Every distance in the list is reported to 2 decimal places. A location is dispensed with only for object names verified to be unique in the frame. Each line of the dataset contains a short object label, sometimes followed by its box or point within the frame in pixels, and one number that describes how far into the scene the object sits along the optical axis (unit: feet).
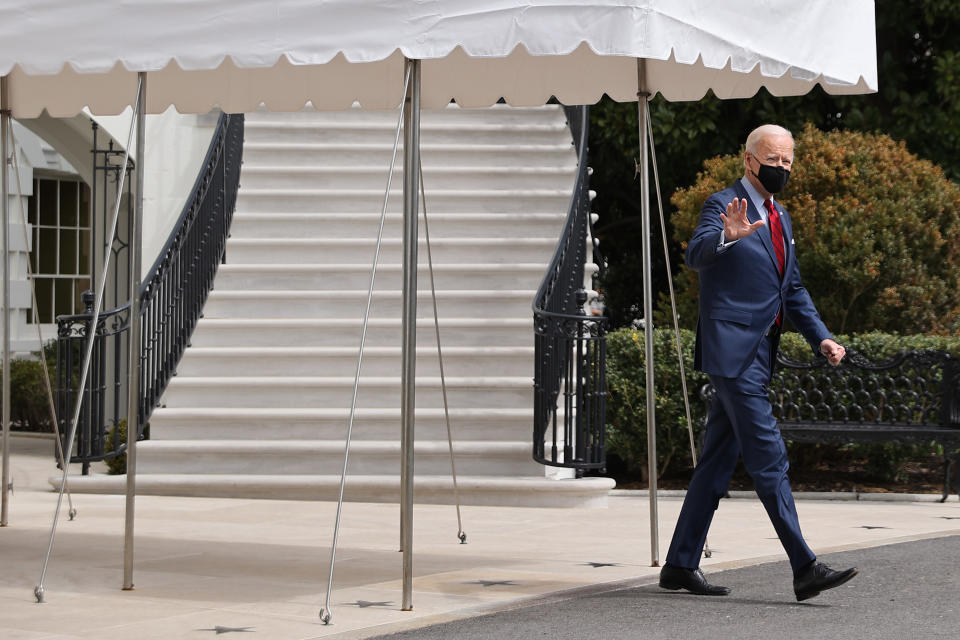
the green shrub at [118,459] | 35.45
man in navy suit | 18.72
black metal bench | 33.58
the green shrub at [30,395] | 50.93
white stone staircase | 33.37
